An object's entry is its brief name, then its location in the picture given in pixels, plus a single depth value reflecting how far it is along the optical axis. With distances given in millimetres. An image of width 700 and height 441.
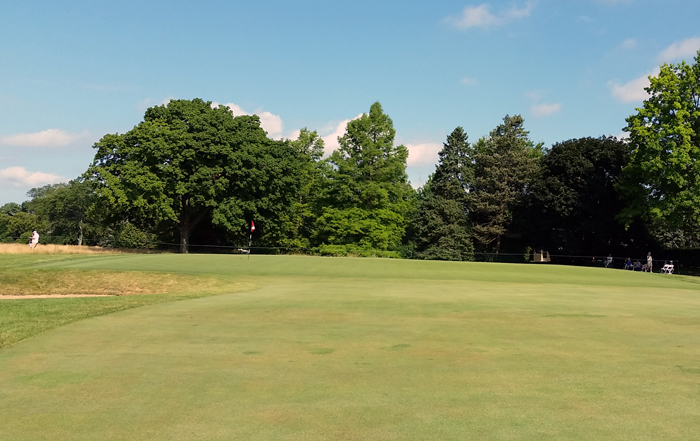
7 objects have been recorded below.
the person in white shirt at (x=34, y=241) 41888
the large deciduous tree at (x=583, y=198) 56500
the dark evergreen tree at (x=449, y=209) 69438
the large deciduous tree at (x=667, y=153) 43594
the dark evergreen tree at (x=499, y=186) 71125
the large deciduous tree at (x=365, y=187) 70188
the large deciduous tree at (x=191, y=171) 50531
